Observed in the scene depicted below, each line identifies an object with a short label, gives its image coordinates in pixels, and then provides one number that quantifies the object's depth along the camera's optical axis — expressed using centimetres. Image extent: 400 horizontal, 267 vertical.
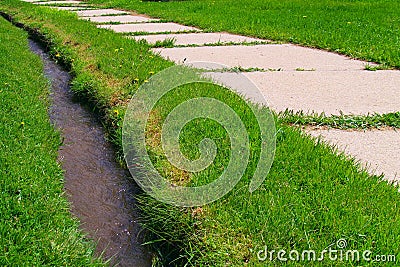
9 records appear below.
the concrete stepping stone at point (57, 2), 1268
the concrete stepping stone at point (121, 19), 884
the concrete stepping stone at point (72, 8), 1102
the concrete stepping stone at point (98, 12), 998
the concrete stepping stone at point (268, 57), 515
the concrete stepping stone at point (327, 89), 375
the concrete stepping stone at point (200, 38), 646
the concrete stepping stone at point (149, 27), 759
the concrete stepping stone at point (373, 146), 274
